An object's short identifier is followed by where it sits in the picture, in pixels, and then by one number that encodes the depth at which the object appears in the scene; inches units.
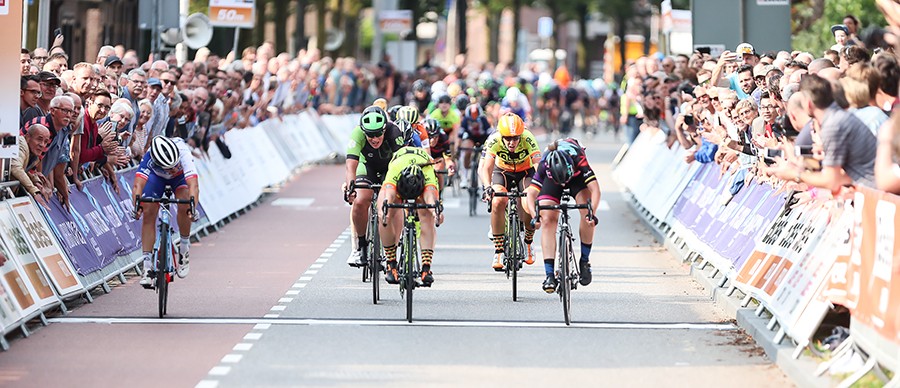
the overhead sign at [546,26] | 3533.5
